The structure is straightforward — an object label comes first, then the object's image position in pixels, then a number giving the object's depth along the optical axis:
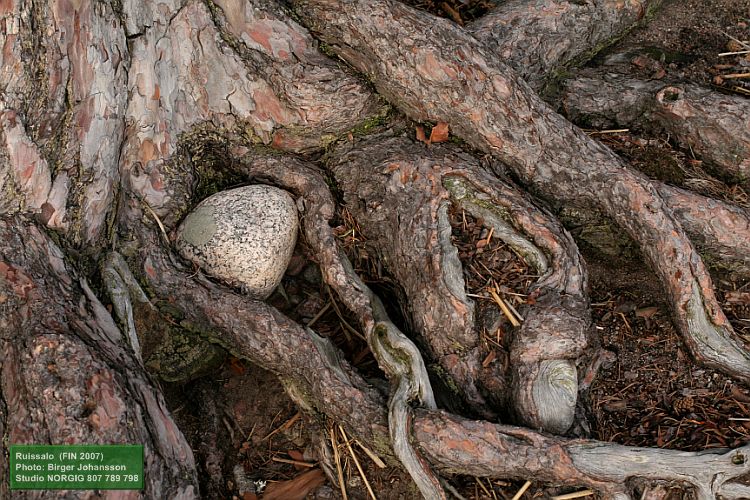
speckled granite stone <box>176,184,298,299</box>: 3.51
